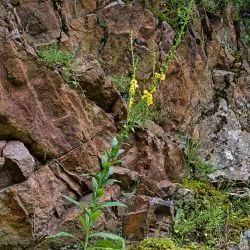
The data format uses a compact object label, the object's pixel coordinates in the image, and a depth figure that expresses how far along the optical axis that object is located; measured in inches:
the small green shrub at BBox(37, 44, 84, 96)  170.8
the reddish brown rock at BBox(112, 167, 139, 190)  173.0
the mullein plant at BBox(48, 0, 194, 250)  123.2
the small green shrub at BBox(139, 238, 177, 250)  152.6
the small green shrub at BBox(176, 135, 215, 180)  211.9
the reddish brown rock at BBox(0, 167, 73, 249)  140.9
